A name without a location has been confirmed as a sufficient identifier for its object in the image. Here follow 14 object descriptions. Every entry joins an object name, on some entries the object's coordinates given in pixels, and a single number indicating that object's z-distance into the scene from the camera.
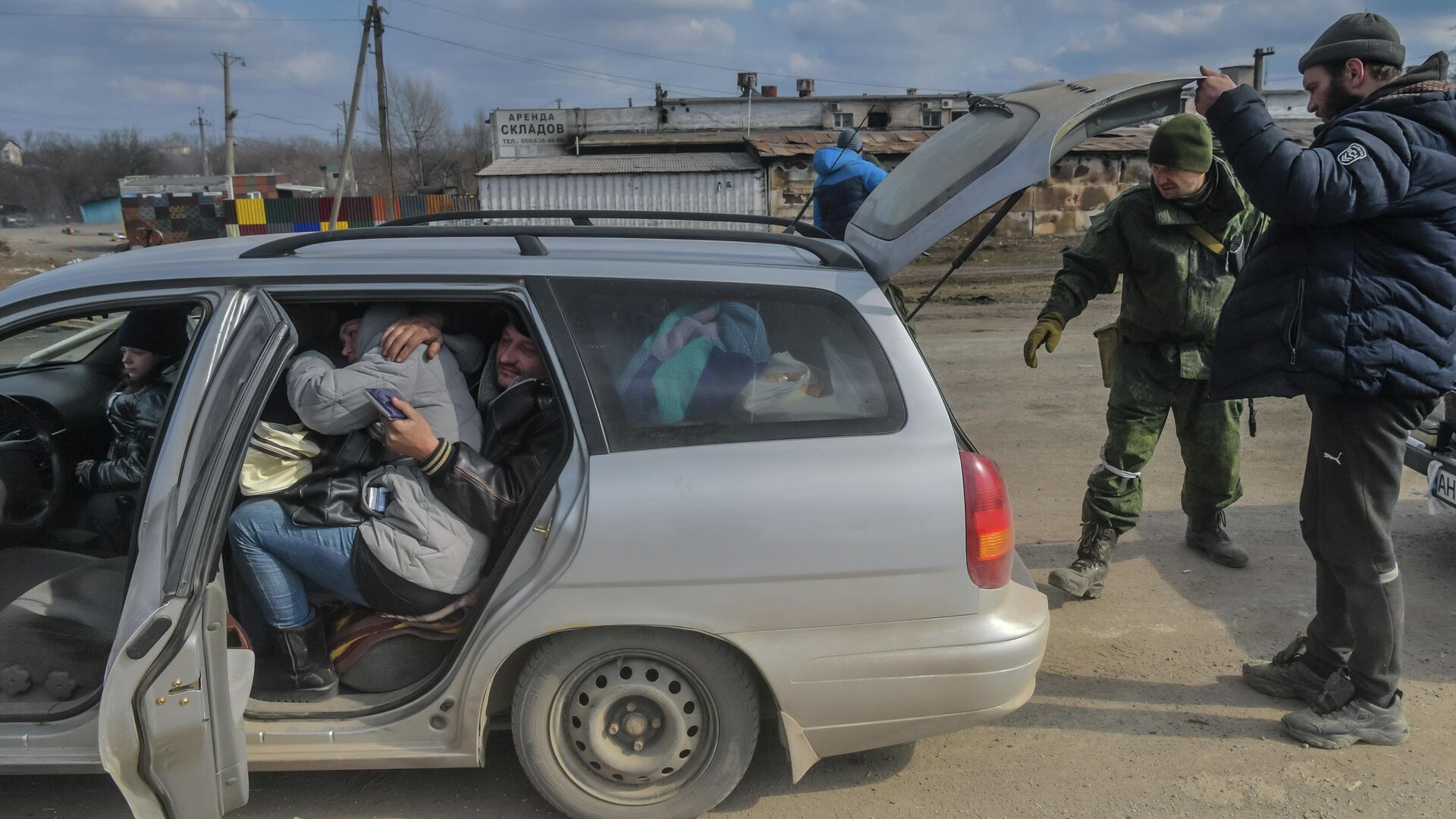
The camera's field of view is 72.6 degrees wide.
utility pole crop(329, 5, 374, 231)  23.86
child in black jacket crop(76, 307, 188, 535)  3.46
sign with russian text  35.91
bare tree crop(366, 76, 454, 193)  63.44
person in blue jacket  6.30
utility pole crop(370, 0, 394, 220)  26.61
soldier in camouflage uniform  3.86
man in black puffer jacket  2.70
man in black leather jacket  2.65
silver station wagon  2.44
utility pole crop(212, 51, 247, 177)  50.03
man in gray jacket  2.65
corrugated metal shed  22.56
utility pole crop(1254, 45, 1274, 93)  33.12
